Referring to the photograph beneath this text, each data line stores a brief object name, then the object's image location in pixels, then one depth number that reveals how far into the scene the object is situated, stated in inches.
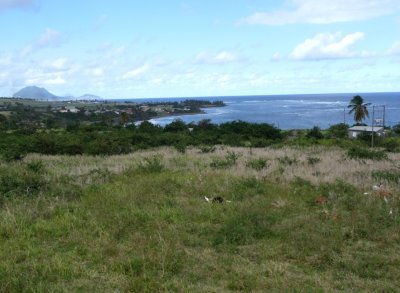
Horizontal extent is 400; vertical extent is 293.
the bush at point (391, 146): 925.4
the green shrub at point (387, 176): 414.3
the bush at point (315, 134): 1479.3
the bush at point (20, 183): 364.8
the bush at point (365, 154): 634.2
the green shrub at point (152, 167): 481.7
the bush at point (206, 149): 776.1
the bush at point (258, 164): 505.3
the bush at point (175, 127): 1406.3
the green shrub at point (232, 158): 559.1
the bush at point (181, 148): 797.1
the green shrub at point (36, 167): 486.2
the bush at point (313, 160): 554.7
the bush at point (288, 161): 553.3
